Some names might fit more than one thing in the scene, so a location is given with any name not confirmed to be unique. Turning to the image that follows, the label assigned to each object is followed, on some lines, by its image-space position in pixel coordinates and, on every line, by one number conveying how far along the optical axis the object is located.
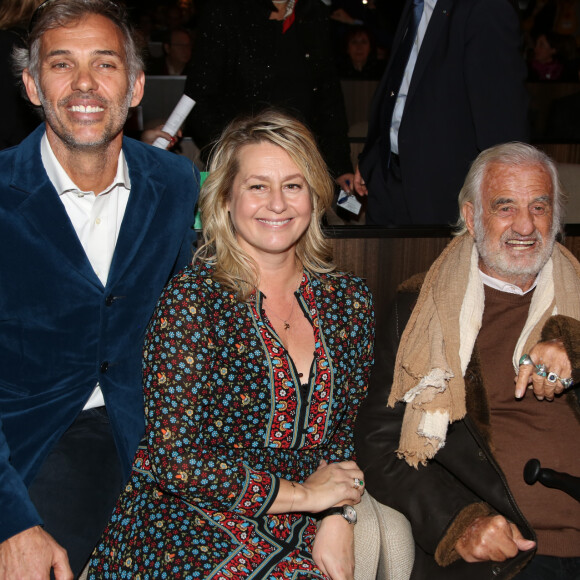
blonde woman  1.75
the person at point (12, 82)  2.81
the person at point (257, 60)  3.19
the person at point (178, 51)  6.68
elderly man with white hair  1.92
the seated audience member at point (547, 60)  7.68
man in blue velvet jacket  1.87
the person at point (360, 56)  6.93
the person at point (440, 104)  2.72
